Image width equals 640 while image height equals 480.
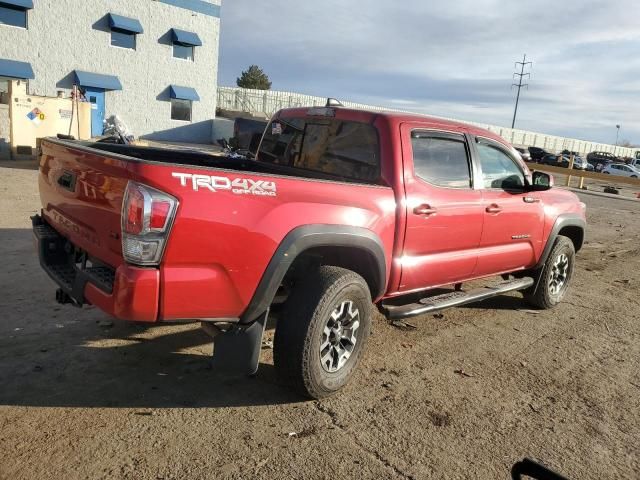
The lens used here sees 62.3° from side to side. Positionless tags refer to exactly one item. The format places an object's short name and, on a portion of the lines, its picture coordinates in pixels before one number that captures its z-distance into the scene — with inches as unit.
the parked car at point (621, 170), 1503.7
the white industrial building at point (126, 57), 884.0
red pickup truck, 107.6
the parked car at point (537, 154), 1727.9
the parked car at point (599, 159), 1871.3
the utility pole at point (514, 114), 3070.9
